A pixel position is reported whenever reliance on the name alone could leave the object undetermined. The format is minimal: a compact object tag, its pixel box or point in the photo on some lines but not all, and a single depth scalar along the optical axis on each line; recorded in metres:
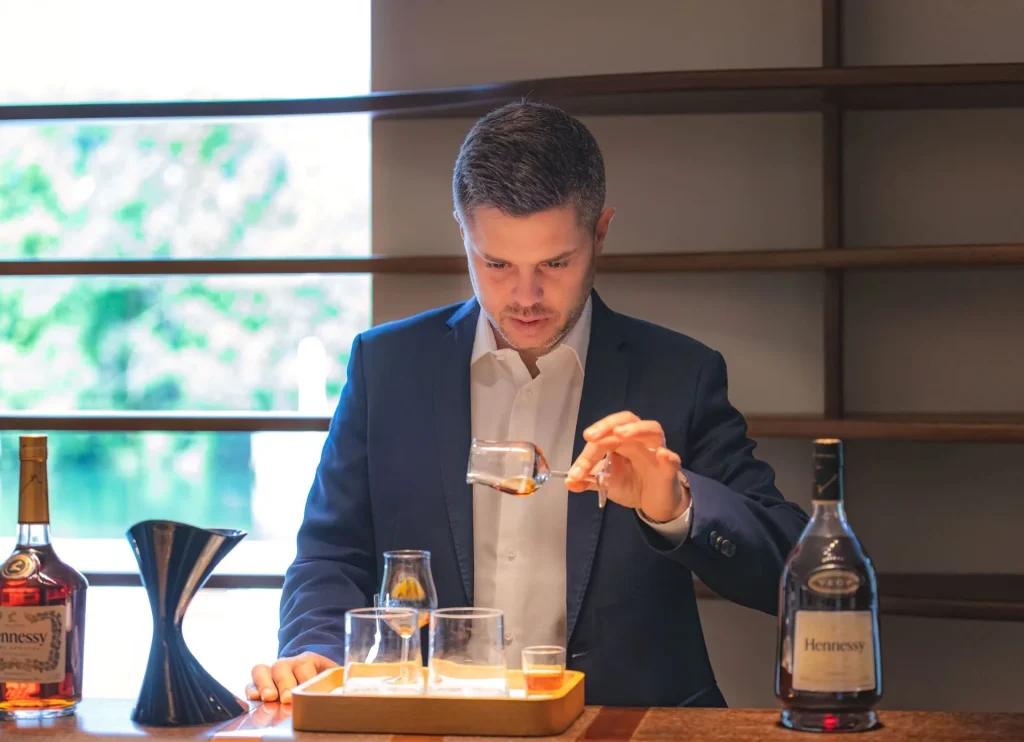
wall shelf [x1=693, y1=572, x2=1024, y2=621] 2.74
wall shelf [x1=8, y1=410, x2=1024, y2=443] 2.73
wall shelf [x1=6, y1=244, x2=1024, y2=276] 2.74
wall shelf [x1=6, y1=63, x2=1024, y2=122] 2.75
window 3.41
